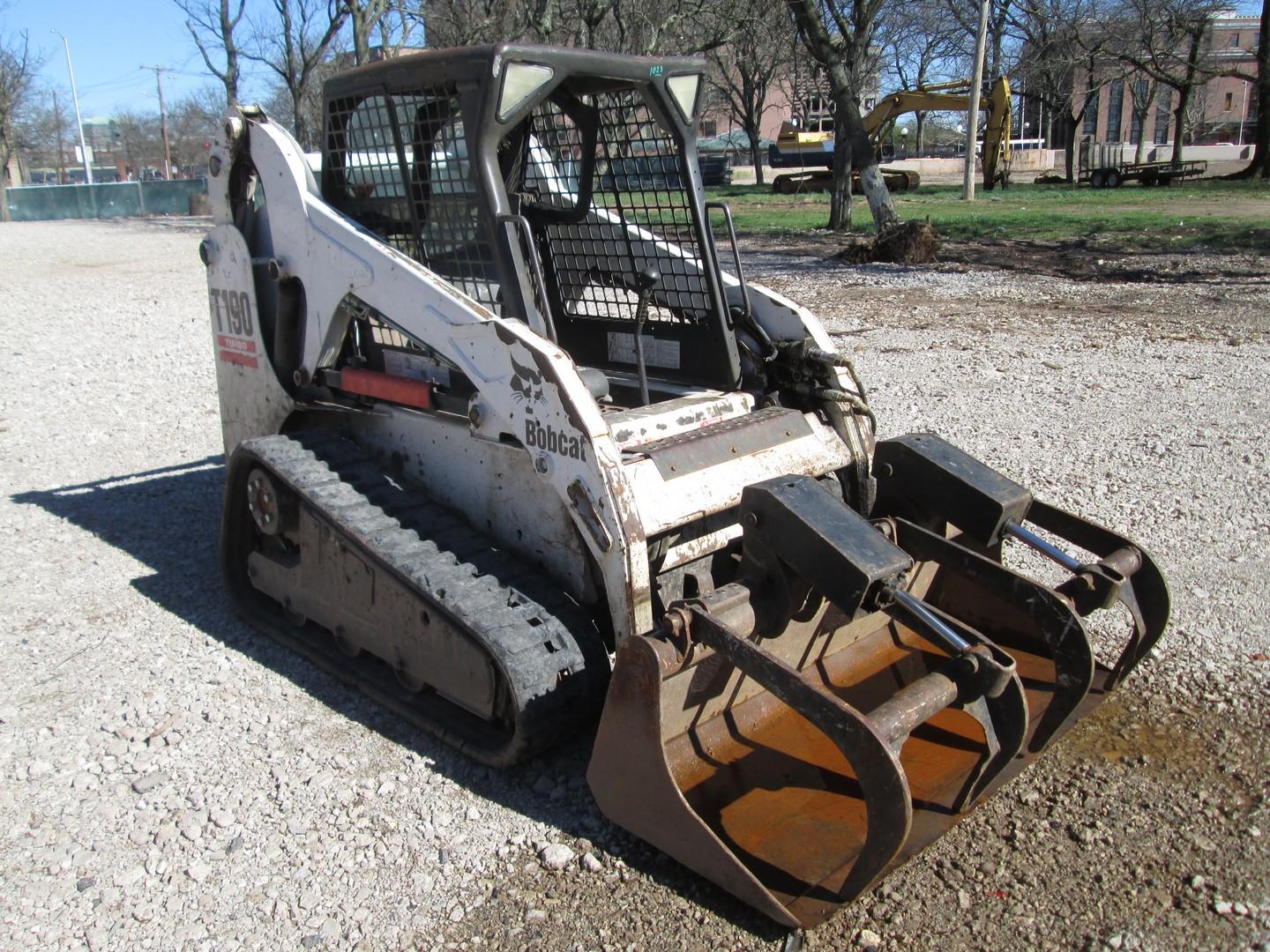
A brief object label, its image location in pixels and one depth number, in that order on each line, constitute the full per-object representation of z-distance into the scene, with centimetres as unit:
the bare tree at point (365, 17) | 2344
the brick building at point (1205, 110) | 6383
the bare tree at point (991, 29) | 3638
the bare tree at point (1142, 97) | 4751
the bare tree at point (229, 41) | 3086
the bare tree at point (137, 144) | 7338
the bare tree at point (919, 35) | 4062
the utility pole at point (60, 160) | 6038
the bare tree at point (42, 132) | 5206
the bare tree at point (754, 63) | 3148
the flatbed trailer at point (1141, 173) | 3300
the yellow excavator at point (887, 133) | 2941
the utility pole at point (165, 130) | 5650
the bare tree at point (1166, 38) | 3631
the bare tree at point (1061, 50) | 3803
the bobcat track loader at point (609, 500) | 296
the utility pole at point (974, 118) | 2481
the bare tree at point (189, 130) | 7019
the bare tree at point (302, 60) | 2869
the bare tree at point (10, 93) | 4241
